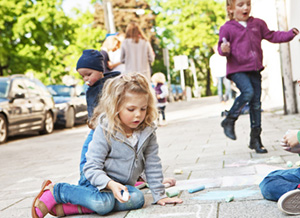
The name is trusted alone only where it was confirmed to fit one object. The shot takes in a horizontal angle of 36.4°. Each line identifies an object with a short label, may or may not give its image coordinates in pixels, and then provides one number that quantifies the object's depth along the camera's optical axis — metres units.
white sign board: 35.19
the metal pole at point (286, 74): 10.27
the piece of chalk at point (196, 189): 3.64
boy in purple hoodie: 5.34
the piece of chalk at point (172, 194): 3.50
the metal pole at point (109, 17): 17.48
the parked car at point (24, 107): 11.59
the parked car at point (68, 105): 14.97
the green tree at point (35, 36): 23.95
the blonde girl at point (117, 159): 3.19
